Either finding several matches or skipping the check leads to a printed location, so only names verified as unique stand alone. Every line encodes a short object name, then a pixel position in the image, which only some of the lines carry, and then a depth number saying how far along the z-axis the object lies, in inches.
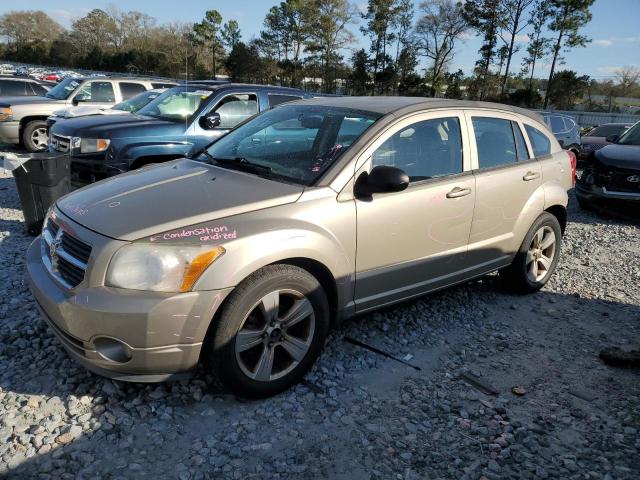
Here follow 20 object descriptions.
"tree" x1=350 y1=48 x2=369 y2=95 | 1878.7
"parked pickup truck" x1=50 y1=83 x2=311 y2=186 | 251.3
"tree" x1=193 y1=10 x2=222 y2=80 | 2162.9
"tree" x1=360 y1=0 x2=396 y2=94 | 1839.1
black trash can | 218.4
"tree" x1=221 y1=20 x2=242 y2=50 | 2197.3
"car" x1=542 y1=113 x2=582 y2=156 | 536.7
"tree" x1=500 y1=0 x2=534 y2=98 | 1476.4
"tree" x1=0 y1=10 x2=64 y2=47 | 2923.2
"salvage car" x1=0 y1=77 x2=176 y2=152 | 439.2
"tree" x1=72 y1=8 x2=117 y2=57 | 2549.2
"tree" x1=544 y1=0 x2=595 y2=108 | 1344.7
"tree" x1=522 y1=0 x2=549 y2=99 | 1406.3
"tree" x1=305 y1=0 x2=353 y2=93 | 1975.9
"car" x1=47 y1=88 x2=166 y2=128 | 352.5
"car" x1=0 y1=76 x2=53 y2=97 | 537.0
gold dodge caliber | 103.2
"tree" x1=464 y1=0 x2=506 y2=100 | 1537.9
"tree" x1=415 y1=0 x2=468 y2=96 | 1696.6
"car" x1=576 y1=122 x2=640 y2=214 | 323.6
